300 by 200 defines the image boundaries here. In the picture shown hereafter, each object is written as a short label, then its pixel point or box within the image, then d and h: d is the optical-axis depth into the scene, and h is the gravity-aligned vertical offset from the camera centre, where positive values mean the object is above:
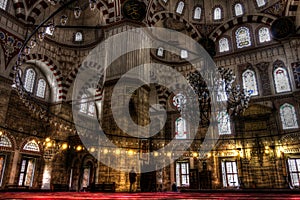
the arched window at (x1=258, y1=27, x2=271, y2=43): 13.32 +7.71
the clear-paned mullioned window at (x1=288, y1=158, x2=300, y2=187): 10.88 +0.26
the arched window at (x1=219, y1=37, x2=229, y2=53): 14.40 +7.67
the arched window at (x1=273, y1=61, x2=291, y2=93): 12.17 +4.92
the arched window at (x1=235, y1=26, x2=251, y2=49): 13.87 +7.90
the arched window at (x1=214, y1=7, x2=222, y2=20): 15.12 +9.96
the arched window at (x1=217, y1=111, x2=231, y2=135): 12.77 +2.44
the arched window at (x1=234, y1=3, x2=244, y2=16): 14.55 +9.85
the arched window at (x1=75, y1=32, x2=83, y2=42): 15.06 +8.39
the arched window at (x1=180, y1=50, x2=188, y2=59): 15.15 +7.48
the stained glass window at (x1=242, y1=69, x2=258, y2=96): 12.95 +5.09
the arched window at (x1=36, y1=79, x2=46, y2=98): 13.75 +4.82
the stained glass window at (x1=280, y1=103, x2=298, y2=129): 11.49 +2.85
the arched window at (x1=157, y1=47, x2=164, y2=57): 15.05 +7.55
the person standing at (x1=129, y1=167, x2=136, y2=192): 8.48 -0.09
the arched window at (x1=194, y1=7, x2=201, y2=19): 15.30 +10.06
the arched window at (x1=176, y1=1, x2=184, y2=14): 14.92 +10.19
